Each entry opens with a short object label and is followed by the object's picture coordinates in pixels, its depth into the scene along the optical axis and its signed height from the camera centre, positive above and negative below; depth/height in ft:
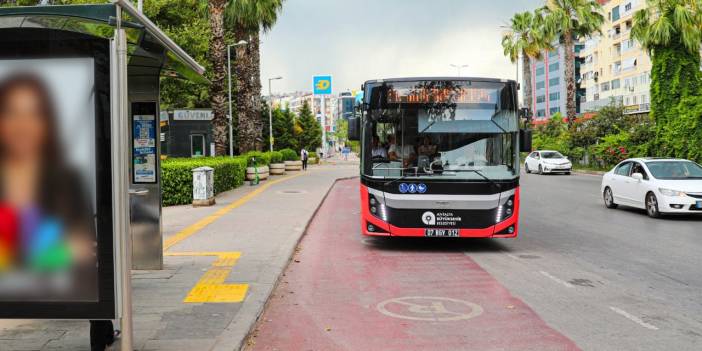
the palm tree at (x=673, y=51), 98.06 +14.33
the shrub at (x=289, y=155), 151.94 -0.83
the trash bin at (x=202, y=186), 59.62 -3.01
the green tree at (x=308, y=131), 289.12 +9.29
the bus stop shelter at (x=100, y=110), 14.85 +1.00
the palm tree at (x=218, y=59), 90.99 +12.93
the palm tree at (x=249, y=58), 106.73 +16.06
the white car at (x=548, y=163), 128.88 -3.11
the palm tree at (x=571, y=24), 148.87 +28.22
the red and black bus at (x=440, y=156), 33.91 -0.36
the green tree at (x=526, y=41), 159.63 +26.88
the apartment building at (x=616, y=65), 242.17 +32.76
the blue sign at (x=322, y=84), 232.73 +23.79
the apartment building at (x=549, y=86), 359.72 +35.72
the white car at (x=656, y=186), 48.49 -3.18
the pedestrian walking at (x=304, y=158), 157.79 -1.73
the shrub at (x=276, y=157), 128.98 -1.06
